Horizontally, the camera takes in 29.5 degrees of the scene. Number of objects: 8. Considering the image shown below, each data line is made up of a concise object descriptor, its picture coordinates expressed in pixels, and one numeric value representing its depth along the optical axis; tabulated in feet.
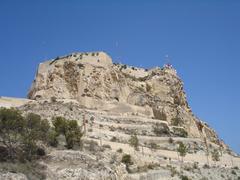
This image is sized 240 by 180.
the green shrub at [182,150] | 141.76
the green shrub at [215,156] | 158.92
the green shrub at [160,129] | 166.62
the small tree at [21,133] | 80.79
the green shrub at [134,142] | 136.14
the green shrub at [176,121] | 201.16
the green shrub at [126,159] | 109.92
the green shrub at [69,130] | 99.89
